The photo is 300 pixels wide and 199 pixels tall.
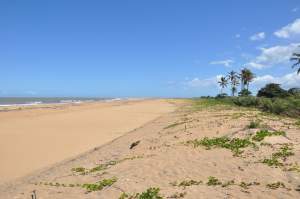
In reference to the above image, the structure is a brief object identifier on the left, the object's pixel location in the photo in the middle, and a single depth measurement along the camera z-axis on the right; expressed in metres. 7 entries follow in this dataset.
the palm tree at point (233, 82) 69.30
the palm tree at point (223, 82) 75.01
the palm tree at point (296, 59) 31.86
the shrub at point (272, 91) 40.63
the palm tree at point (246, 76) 60.77
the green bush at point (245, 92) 60.34
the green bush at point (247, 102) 29.78
